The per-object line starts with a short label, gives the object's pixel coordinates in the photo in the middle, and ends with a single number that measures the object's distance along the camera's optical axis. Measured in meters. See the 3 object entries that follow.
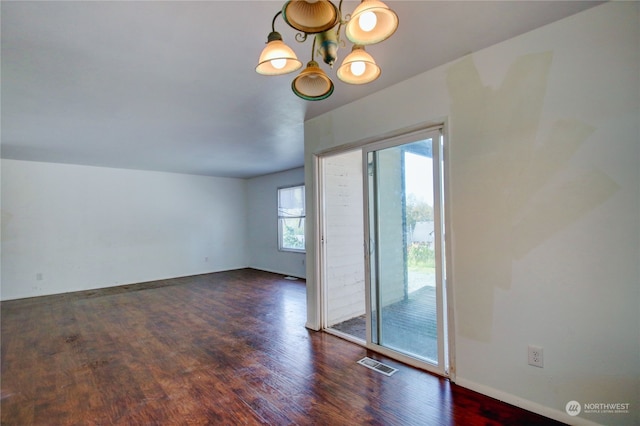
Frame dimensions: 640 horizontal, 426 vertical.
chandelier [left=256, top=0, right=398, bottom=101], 1.11
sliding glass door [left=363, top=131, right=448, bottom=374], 2.43
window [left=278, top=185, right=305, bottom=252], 6.87
